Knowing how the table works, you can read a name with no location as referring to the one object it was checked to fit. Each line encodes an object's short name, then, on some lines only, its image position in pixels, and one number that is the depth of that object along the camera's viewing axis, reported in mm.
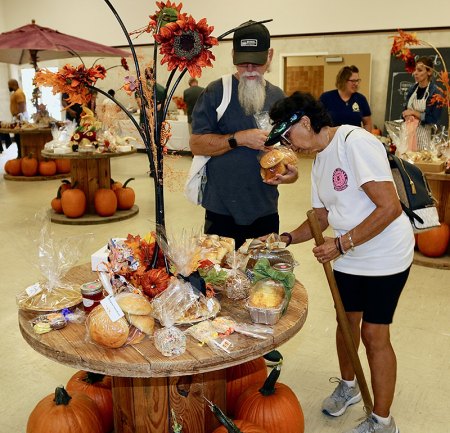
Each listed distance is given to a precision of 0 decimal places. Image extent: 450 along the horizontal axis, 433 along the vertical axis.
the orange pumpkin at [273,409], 2176
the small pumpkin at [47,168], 8992
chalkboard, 9961
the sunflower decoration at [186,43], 1697
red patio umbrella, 7199
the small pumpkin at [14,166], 9047
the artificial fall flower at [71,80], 1834
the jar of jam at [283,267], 1976
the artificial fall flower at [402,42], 4488
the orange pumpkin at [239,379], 2457
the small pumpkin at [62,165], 9227
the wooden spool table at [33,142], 8750
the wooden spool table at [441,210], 4605
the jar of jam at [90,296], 1886
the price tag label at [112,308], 1645
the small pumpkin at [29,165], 8898
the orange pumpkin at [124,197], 6555
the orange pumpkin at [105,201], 6230
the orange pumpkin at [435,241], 4645
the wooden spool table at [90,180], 6172
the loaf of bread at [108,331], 1625
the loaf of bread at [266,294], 1799
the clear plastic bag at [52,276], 1924
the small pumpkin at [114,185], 6662
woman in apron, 5031
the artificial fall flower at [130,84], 1862
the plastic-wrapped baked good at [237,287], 1986
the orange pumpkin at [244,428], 2000
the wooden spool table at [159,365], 1573
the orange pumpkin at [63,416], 2092
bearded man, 2717
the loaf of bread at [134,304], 1704
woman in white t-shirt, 1989
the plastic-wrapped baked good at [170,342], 1605
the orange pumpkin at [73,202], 6156
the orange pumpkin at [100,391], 2361
